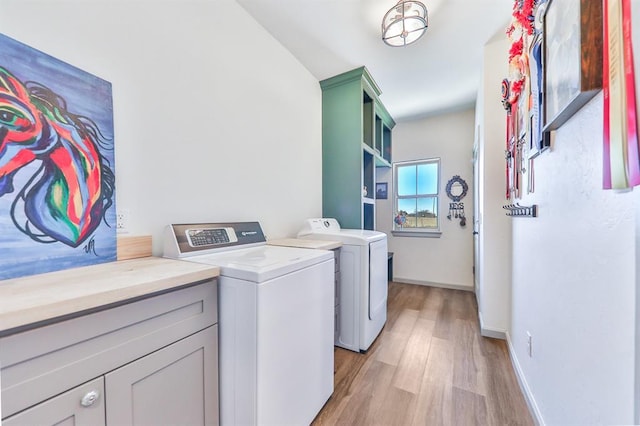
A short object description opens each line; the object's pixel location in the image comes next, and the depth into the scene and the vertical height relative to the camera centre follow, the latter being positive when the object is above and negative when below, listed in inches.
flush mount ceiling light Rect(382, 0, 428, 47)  64.5 +53.2
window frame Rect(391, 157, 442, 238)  148.3 +7.1
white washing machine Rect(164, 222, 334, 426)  38.8 -20.6
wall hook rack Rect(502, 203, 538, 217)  51.3 -0.6
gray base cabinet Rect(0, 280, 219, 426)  23.0 -17.8
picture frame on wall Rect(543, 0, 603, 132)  26.8 +19.2
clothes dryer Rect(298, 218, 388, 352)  76.7 -25.3
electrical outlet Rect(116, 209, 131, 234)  45.1 -1.3
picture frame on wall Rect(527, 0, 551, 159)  42.9 +22.2
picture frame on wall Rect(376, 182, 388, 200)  164.1 +13.4
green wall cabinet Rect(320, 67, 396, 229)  103.8 +31.2
